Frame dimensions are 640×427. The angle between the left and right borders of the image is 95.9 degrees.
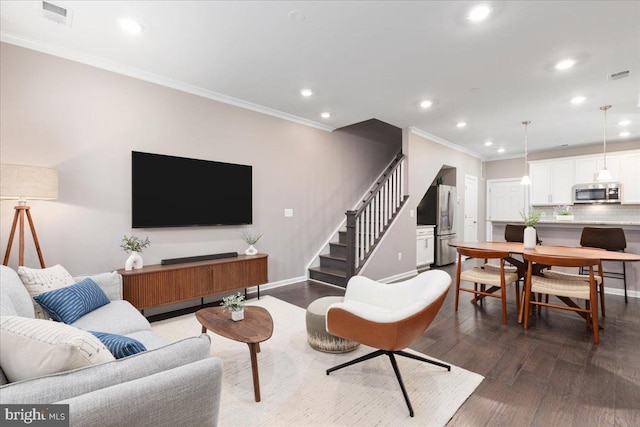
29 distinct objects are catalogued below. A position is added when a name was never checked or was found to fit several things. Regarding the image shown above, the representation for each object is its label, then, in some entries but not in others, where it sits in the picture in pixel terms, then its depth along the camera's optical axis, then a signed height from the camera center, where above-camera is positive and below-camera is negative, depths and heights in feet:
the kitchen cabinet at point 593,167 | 19.84 +3.42
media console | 9.73 -2.46
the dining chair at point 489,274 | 10.68 -2.38
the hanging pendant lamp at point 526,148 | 16.02 +4.99
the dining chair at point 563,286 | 9.07 -2.43
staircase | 14.87 -0.93
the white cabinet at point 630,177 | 19.15 +2.55
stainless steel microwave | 19.61 +1.55
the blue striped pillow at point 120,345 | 4.00 -1.85
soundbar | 11.36 -1.79
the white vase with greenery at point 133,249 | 10.18 -1.25
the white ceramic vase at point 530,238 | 11.91 -0.96
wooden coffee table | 6.35 -2.69
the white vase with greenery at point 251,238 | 13.35 -1.12
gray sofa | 2.79 -1.85
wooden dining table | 9.63 -1.39
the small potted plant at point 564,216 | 18.21 -0.08
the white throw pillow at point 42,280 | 6.99 -1.67
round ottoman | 8.20 -3.50
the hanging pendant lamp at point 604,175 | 14.23 +1.95
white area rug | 5.79 -4.03
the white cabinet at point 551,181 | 21.77 +2.60
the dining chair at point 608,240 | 13.50 -1.23
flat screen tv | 10.93 +0.97
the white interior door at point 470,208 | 24.03 +0.57
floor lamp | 7.62 +0.74
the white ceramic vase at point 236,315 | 7.31 -2.56
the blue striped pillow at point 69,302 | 6.63 -2.07
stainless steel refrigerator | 20.84 -0.05
